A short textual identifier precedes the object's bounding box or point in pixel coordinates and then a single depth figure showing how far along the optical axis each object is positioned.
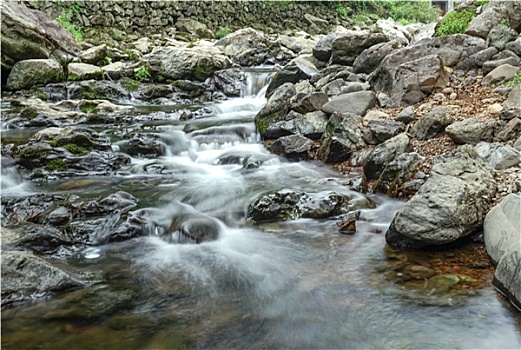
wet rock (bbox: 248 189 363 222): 4.95
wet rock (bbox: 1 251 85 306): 3.23
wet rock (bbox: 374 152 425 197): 5.23
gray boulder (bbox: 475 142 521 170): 4.54
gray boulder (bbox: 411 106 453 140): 5.79
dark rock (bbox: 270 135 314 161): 7.16
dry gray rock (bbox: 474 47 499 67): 7.01
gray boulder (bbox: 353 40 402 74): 9.00
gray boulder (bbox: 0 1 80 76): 11.75
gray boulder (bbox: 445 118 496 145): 5.20
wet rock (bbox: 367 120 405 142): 6.29
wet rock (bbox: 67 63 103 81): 12.07
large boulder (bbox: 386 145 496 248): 3.76
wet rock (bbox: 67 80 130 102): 11.36
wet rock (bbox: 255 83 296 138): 8.34
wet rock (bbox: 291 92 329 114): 7.86
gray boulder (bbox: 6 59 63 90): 11.51
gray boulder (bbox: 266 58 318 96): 10.45
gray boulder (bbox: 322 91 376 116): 7.26
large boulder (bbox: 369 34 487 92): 7.50
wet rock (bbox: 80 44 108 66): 13.35
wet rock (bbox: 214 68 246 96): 12.78
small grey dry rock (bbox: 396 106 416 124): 6.38
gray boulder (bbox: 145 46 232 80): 13.27
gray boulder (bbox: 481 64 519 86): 6.32
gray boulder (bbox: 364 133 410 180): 5.62
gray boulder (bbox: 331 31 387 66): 10.24
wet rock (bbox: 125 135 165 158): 7.56
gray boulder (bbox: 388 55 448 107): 6.96
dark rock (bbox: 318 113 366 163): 6.57
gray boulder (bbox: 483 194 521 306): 2.99
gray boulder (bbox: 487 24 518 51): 7.01
